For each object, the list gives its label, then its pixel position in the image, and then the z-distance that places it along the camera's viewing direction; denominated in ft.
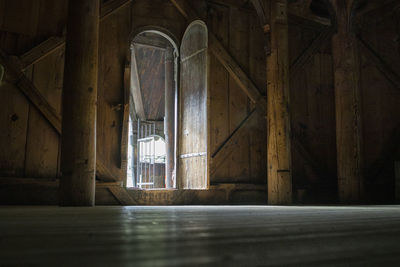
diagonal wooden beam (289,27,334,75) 29.37
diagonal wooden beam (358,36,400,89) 29.68
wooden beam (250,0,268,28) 20.63
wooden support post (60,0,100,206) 13.27
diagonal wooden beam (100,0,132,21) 23.17
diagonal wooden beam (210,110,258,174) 25.30
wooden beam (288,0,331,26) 25.68
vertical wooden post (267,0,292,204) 19.43
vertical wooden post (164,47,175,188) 32.76
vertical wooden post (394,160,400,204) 23.59
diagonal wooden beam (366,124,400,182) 28.73
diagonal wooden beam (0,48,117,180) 20.15
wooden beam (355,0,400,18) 29.55
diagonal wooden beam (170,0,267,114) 25.70
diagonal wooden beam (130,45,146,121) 51.19
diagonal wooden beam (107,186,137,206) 21.83
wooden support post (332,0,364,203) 20.62
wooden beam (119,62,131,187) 22.48
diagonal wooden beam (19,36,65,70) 20.58
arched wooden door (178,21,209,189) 24.00
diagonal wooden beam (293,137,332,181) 28.17
